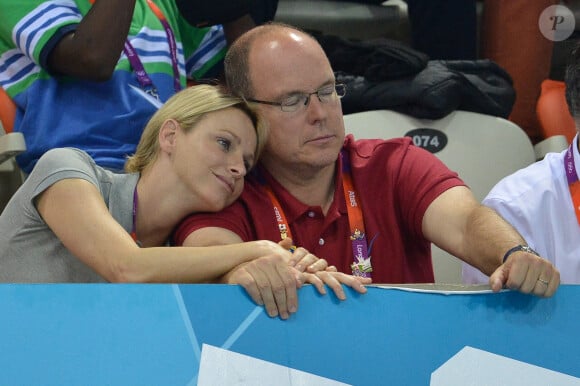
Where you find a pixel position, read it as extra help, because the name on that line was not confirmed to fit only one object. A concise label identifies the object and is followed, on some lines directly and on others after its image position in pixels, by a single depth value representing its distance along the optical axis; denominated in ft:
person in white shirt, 27.86
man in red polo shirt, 27.60
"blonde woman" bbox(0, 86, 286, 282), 26.92
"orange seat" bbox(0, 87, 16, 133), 28.43
